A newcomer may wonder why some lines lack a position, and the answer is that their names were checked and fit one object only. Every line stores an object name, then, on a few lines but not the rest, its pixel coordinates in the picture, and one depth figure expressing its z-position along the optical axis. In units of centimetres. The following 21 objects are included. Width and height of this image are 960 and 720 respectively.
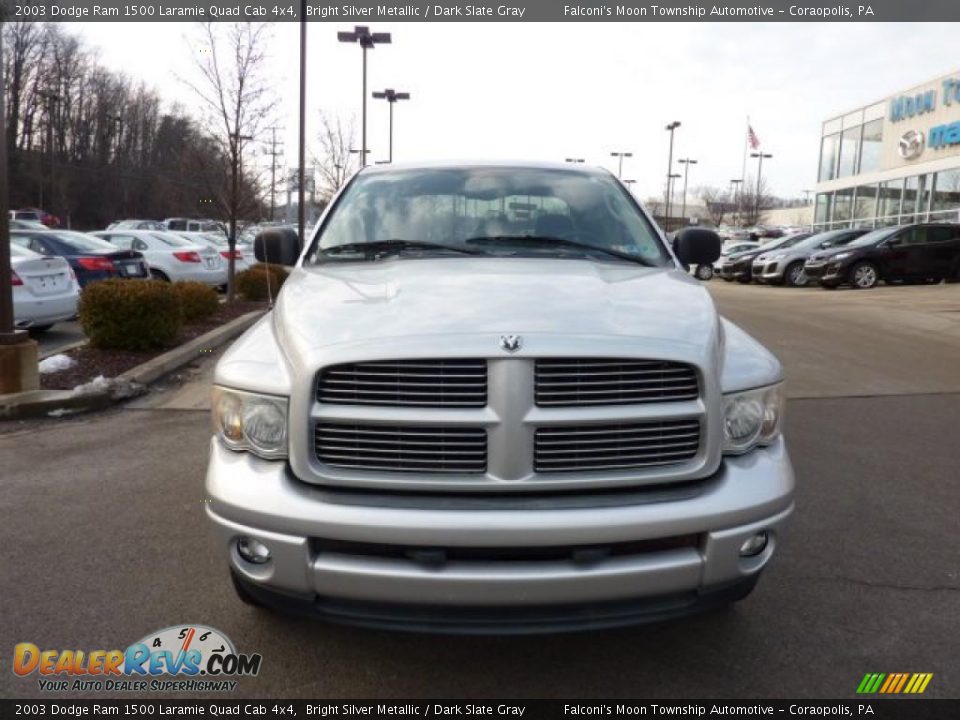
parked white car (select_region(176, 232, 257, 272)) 1755
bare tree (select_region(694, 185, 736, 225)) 9331
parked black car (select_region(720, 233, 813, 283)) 2531
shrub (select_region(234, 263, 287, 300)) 1561
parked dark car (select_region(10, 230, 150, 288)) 1252
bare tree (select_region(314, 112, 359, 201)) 3338
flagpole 8461
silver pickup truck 233
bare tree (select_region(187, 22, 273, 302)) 1402
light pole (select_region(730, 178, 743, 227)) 8784
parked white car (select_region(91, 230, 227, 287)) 1606
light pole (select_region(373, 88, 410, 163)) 3196
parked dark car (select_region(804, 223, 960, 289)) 1963
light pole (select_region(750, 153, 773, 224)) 7767
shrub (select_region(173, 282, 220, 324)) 1133
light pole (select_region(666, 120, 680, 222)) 5021
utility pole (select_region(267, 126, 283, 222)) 1669
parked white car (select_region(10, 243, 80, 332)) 973
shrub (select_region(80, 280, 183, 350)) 861
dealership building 2819
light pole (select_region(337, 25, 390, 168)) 2425
